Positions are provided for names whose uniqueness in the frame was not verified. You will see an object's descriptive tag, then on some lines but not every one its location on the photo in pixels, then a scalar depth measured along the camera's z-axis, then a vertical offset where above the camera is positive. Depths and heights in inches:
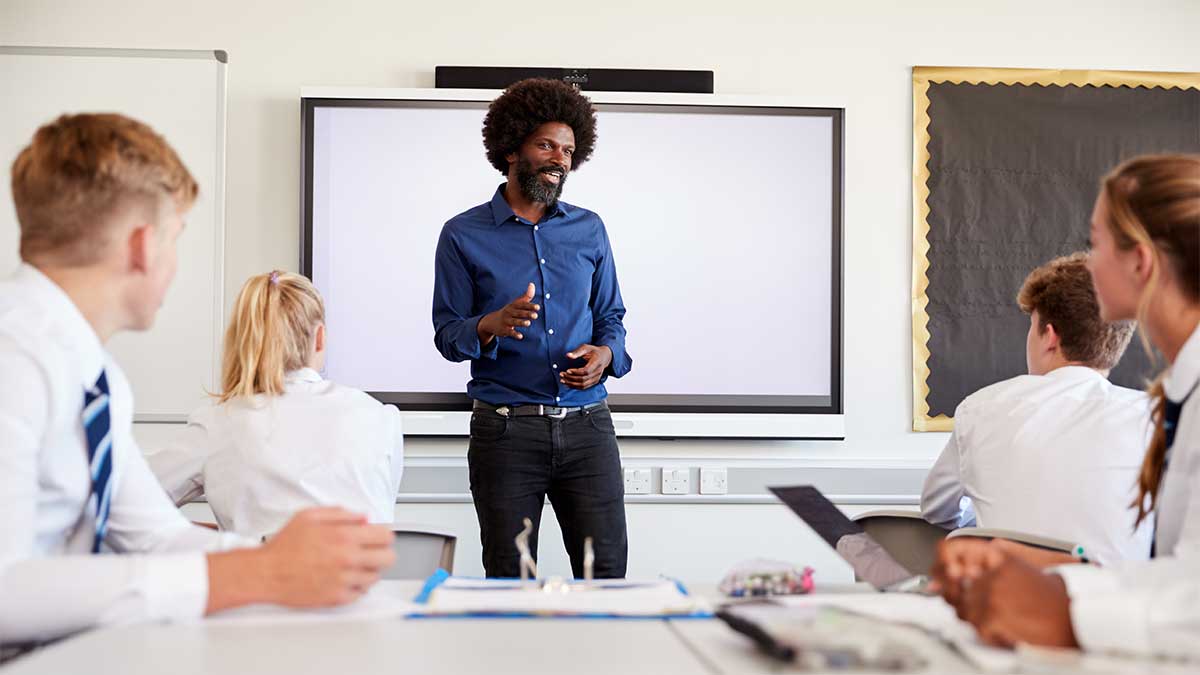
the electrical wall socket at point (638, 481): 146.0 -18.4
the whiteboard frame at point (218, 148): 144.6 +24.8
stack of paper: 51.9 -12.7
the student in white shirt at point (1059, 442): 81.2 -7.4
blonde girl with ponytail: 84.3 -7.7
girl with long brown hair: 43.0 -7.4
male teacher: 108.7 -0.5
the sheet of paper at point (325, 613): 49.3 -12.5
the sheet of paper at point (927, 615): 41.6 -12.4
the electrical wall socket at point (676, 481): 146.6 -18.4
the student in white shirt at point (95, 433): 45.8 -4.2
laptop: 61.8 -12.0
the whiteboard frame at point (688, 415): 143.9 -9.7
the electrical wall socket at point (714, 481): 147.3 -18.5
